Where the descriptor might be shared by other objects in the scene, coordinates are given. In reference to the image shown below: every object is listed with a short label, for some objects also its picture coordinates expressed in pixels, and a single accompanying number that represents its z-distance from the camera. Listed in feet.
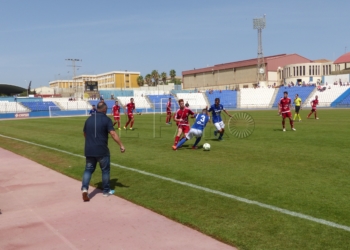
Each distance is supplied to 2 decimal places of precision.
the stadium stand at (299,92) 205.67
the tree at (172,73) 421.59
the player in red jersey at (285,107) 63.67
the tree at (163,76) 413.55
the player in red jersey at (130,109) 75.15
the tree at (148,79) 416.67
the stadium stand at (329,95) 196.52
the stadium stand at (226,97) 221.25
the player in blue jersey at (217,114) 52.29
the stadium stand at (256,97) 215.10
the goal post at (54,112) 186.44
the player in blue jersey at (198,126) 43.52
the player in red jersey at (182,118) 45.32
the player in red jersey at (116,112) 78.54
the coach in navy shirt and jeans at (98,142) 24.27
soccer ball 42.73
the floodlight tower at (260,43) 273.54
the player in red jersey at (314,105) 94.11
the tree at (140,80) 420.77
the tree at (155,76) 413.06
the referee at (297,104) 89.46
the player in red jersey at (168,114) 91.63
